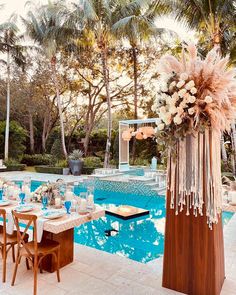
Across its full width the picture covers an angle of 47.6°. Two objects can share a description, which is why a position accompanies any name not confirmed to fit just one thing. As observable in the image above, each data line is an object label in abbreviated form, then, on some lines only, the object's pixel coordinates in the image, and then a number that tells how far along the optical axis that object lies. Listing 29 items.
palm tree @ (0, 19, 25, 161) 16.33
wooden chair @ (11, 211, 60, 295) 2.99
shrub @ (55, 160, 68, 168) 14.99
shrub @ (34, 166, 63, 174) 14.74
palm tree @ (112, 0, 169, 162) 12.58
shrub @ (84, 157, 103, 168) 15.15
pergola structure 13.94
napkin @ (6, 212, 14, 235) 3.46
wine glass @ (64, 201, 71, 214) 3.57
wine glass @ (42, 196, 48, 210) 3.79
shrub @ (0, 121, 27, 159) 17.97
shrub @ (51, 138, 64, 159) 16.14
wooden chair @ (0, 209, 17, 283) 3.33
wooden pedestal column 2.86
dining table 3.20
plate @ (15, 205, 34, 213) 3.59
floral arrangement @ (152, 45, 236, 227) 2.74
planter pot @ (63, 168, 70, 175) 14.34
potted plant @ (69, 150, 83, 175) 13.97
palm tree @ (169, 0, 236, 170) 8.94
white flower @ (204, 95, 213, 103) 2.66
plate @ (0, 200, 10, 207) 3.90
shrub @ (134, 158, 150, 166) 16.54
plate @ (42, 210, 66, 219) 3.34
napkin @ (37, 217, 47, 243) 3.19
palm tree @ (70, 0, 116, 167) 12.59
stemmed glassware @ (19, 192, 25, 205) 3.98
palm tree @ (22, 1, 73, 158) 14.02
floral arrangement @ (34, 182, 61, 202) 3.92
